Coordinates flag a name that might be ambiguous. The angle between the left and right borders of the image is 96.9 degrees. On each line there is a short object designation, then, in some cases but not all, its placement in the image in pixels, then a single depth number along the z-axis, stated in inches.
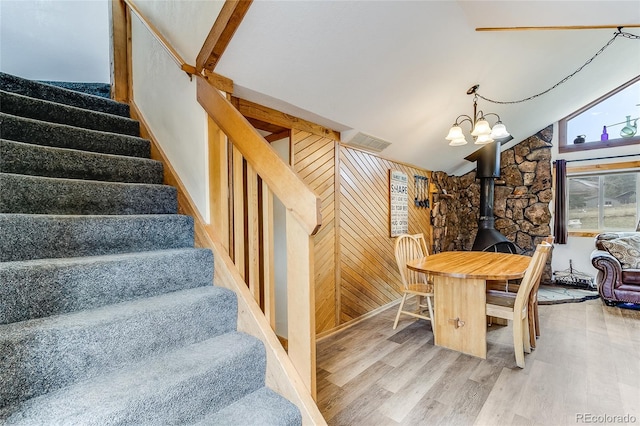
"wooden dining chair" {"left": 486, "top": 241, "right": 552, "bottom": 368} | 86.3
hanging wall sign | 153.3
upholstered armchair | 141.3
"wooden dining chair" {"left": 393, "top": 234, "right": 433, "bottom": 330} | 113.8
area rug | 155.5
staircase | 36.3
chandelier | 102.9
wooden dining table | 91.4
